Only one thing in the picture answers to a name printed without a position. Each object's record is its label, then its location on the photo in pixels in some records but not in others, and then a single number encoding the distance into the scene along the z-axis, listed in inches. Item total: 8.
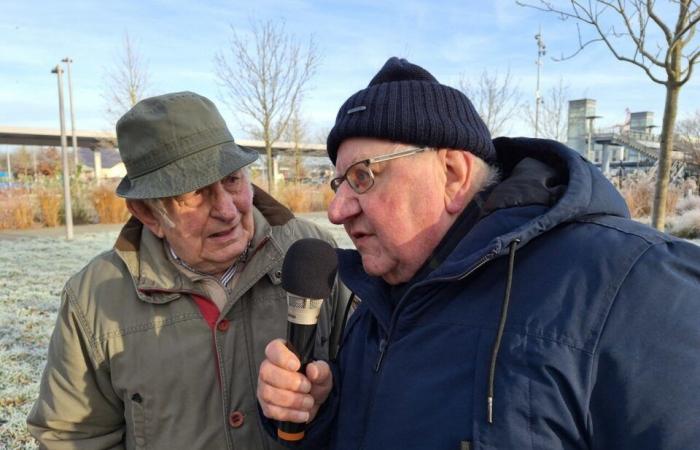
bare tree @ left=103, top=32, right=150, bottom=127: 691.4
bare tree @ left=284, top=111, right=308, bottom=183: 991.9
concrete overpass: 1226.0
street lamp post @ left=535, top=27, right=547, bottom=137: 959.6
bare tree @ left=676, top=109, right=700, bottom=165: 772.0
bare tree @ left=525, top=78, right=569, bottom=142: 988.6
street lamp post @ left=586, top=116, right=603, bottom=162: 1476.7
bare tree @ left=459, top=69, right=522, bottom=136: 797.2
